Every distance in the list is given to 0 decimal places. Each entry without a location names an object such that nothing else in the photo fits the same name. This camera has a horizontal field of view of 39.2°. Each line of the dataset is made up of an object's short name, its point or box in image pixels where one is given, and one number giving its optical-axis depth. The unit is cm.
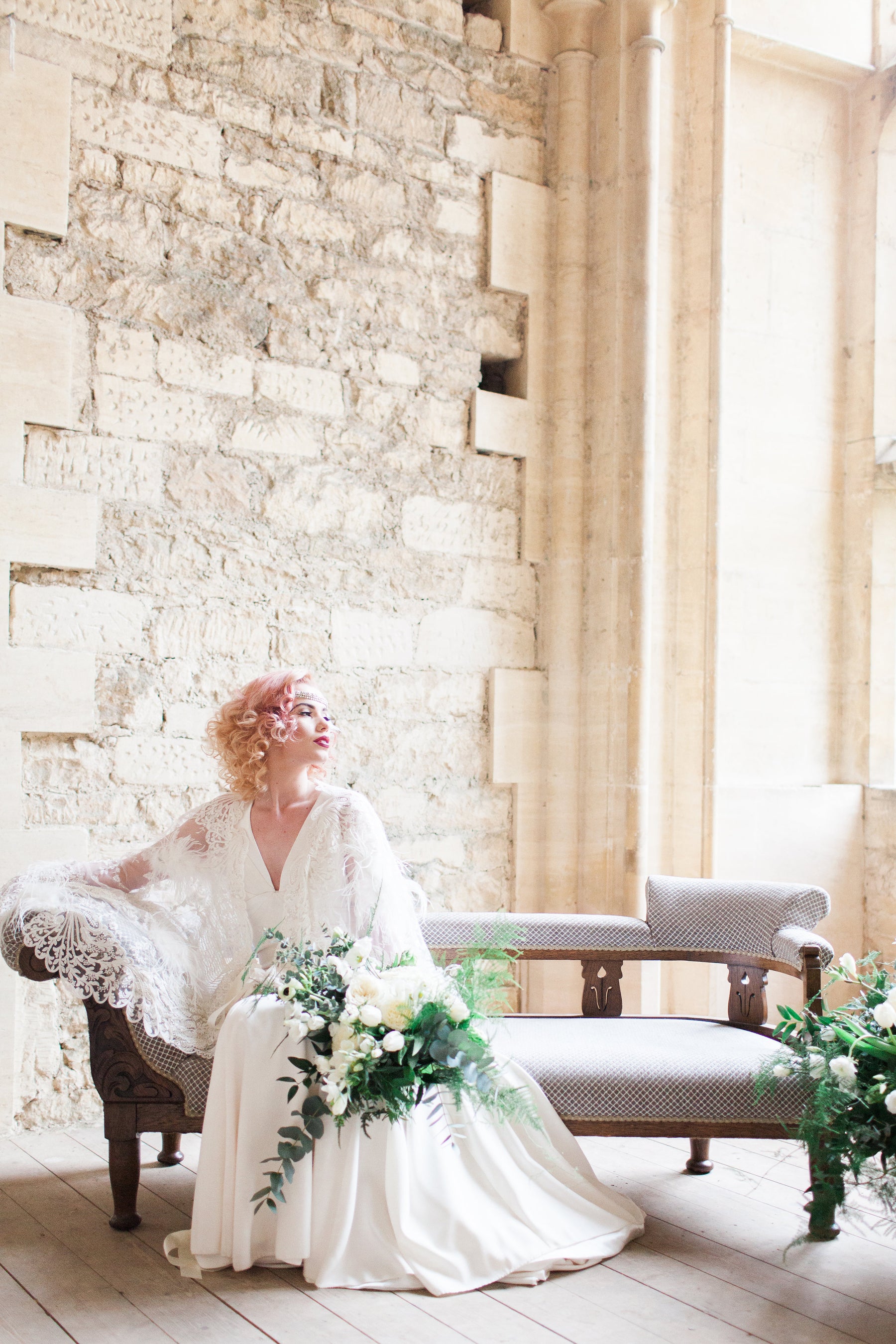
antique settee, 282
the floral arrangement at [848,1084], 253
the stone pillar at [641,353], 455
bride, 265
